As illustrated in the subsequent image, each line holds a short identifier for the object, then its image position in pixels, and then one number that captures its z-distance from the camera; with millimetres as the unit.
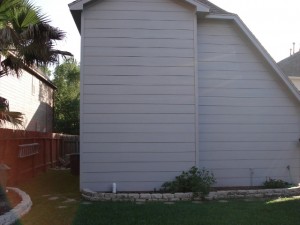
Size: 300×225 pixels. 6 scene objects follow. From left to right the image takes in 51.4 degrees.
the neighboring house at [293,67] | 18797
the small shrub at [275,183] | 8941
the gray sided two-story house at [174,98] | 8448
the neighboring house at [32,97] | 13536
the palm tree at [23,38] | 6901
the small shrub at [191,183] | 7867
